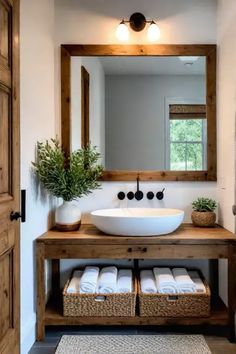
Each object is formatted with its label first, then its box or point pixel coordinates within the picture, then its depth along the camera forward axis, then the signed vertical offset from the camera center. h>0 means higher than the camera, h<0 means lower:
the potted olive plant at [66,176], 2.48 -0.06
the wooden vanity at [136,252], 2.37 -0.57
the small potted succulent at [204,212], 2.72 -0.34
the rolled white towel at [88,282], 2.44 -0.79
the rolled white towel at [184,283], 2.45 -0.80
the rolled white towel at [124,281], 2.45 -0.82
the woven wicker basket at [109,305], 2.43 -0.94
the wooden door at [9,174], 1.76 -0.03
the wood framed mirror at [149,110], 2.92 +0.49
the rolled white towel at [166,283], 2.45 -0.80
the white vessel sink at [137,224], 2.33 -0.37
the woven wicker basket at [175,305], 2.43 -0.94
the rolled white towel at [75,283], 2.47 -0.83
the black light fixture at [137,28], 2.85 +1.14
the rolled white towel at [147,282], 2.46 -0.82
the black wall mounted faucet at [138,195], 2.95 -0.22
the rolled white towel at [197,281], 2.47 -0.83
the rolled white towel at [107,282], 2.44 -0.80
